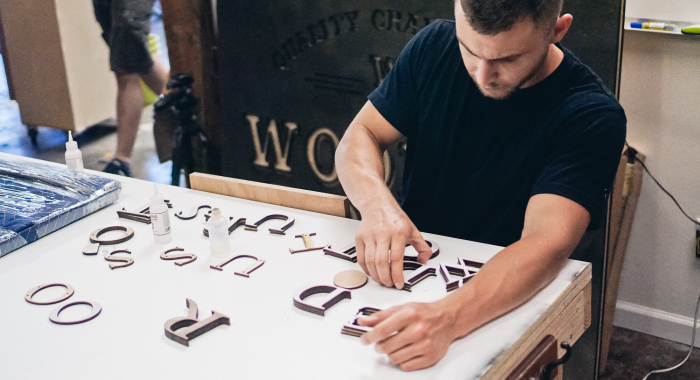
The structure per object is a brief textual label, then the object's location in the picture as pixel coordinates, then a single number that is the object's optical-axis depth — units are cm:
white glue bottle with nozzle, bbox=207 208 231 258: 138
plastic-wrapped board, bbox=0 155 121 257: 149
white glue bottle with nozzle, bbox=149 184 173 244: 144
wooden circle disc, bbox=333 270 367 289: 126
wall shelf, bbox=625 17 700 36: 206
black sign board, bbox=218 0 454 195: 240
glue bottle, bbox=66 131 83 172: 179
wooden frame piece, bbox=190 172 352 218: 157
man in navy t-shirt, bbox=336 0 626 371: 113
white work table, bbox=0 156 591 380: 104
